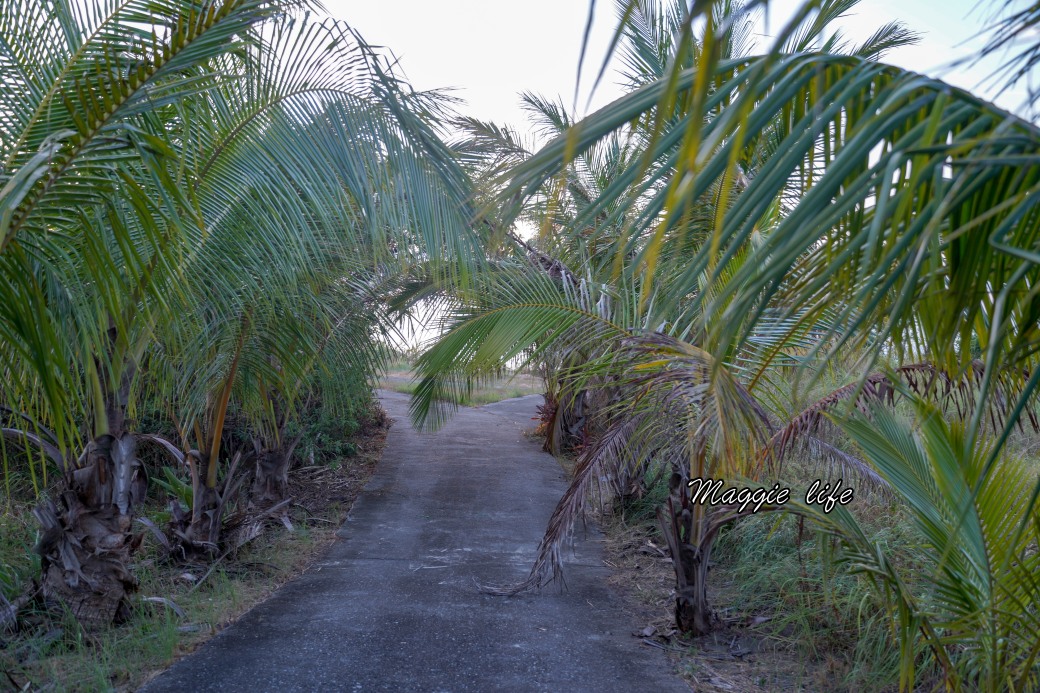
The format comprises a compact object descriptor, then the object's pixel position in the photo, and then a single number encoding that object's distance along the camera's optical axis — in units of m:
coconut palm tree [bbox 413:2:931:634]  3.85
